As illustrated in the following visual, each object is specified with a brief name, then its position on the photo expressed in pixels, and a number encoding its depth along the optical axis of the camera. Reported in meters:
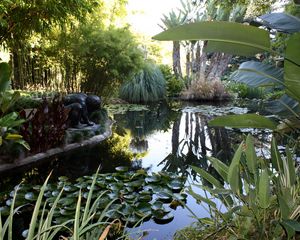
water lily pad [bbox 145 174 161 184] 3.00
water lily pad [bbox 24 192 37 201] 2.54
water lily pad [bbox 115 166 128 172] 3.23
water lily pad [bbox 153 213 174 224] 2.36
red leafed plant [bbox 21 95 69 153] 3.85
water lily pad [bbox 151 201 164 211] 2.42
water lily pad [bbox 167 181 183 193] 2.92
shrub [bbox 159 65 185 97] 14.45
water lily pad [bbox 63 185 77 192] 2.70
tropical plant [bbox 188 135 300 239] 1.06
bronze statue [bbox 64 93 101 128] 4.95
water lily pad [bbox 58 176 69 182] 3.00
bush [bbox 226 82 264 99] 14.58
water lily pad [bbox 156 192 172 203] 2.70
